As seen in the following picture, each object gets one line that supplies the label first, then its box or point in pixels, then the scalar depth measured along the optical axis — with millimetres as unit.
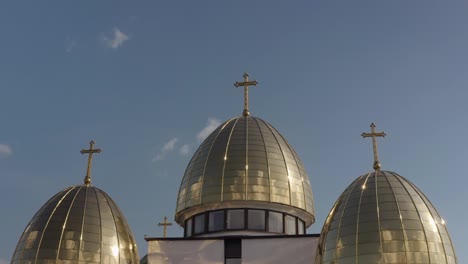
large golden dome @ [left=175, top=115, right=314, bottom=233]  23984
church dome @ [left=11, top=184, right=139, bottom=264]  20062
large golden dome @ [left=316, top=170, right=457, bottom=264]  18109
